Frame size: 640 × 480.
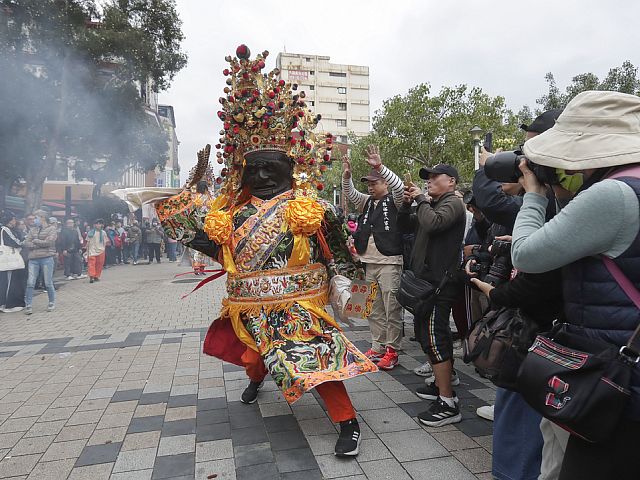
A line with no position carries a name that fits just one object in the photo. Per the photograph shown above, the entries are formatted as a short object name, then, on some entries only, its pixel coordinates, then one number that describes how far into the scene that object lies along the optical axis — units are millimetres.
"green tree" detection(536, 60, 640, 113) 18703
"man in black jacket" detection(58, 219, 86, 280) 12734
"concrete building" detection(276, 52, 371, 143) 63562
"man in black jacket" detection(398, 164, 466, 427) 3277
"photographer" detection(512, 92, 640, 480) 1343
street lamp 6731
